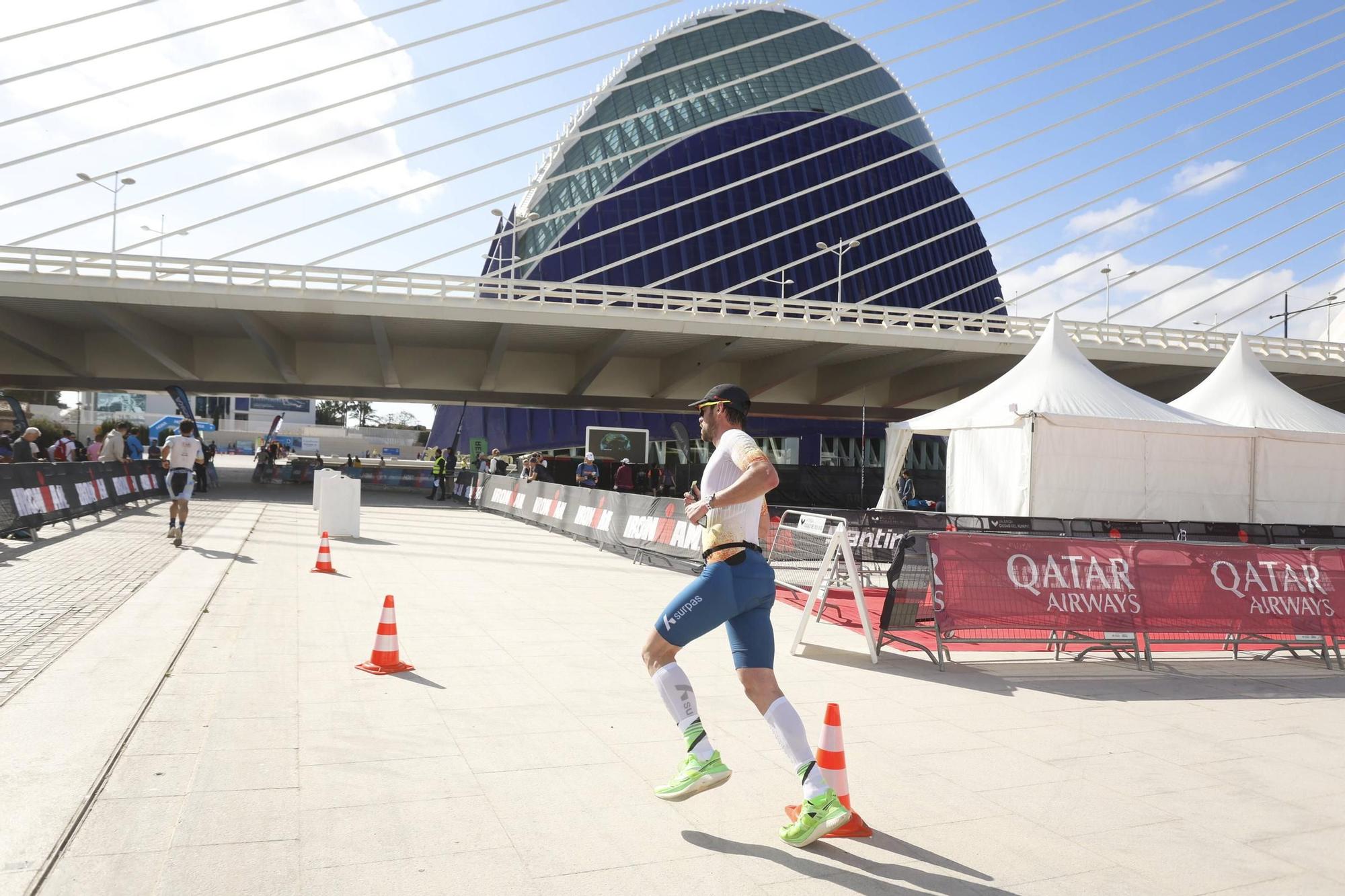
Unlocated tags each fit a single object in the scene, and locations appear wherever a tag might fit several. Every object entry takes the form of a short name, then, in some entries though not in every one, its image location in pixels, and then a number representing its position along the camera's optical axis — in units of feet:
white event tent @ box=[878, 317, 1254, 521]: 63.00
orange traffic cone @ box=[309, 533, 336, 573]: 40.47
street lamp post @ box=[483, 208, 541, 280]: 103.81
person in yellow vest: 110.32
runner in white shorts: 46.11
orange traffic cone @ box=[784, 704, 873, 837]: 13.64
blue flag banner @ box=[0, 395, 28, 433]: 76.48
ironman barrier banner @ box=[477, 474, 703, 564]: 47.06
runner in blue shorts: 13.28
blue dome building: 193.36
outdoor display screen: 110.52
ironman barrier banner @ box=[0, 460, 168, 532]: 44.34
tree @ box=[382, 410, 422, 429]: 523.70
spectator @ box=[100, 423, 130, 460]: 67.51
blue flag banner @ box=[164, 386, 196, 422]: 116.78
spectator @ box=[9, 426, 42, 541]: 53.78
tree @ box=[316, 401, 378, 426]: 496.23
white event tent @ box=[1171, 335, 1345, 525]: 69.87
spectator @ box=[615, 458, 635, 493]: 92.22
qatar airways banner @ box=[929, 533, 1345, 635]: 26.43
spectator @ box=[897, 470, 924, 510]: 83.82
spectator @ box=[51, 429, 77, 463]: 70.54
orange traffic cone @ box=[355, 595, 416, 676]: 22.61
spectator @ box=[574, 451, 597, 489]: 90.38
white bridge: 93.56
